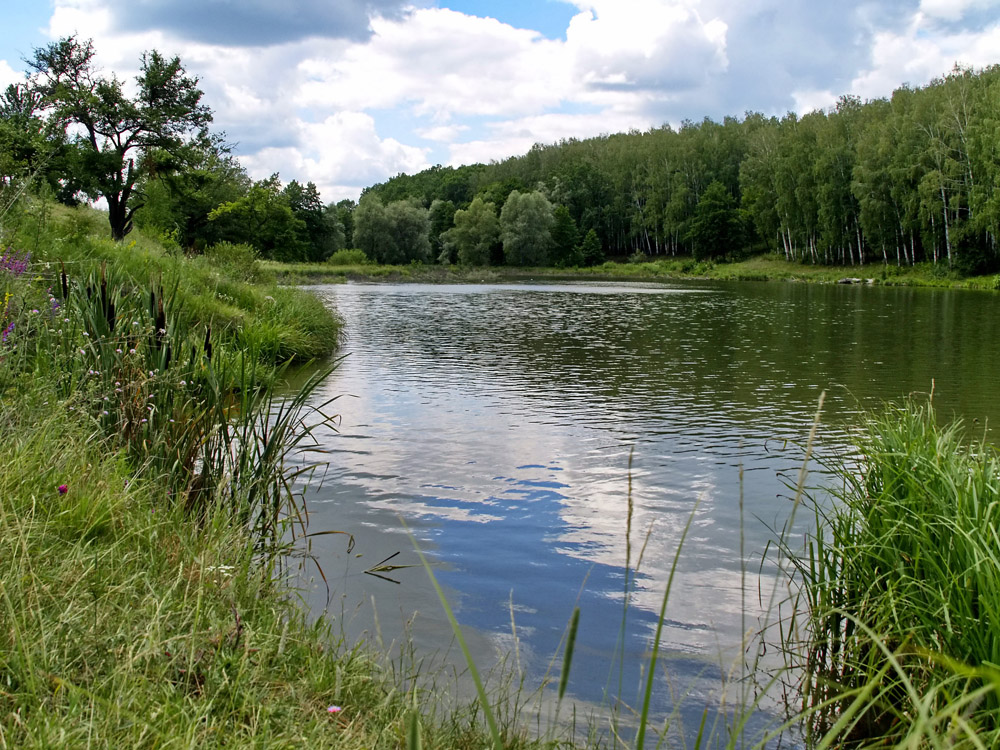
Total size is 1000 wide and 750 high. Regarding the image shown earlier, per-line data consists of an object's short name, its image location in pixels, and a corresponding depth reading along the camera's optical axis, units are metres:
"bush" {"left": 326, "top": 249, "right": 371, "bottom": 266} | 76.00
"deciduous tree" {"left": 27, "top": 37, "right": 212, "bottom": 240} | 33.88
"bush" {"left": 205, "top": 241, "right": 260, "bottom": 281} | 24.11
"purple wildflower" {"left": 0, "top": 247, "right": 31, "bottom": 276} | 6.02
